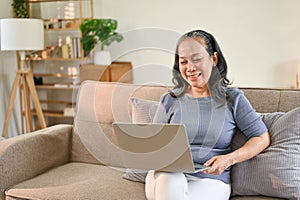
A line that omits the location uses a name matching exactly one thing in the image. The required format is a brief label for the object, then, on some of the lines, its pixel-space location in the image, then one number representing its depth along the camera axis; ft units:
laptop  5.14
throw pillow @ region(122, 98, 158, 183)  6.61
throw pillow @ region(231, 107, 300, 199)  5.71
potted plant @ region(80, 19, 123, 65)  12.87
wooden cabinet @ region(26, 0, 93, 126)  14.03
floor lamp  12.05
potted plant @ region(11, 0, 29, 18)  13.92
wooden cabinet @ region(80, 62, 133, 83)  12.78
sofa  5.86
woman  5.78
